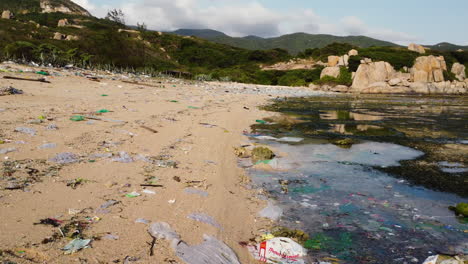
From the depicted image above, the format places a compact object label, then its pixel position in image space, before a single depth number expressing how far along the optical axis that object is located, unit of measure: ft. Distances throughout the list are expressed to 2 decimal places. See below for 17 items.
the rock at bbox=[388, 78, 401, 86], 106.73
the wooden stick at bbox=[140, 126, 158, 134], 17.62
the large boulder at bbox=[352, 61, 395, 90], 109.70
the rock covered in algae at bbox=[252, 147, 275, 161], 15.13
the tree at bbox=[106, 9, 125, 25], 206.10
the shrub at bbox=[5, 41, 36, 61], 48.37
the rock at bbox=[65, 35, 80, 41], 102.83
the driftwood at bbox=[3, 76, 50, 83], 27.57
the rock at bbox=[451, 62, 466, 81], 124.36
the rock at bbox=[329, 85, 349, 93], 108.78
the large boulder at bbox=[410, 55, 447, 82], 111.22
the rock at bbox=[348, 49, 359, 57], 131.44
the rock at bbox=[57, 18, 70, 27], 195.55
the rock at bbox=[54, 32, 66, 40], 108.93
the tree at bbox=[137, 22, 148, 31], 186.29
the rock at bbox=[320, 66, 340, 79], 118.21
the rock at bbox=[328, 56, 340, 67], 128.16
